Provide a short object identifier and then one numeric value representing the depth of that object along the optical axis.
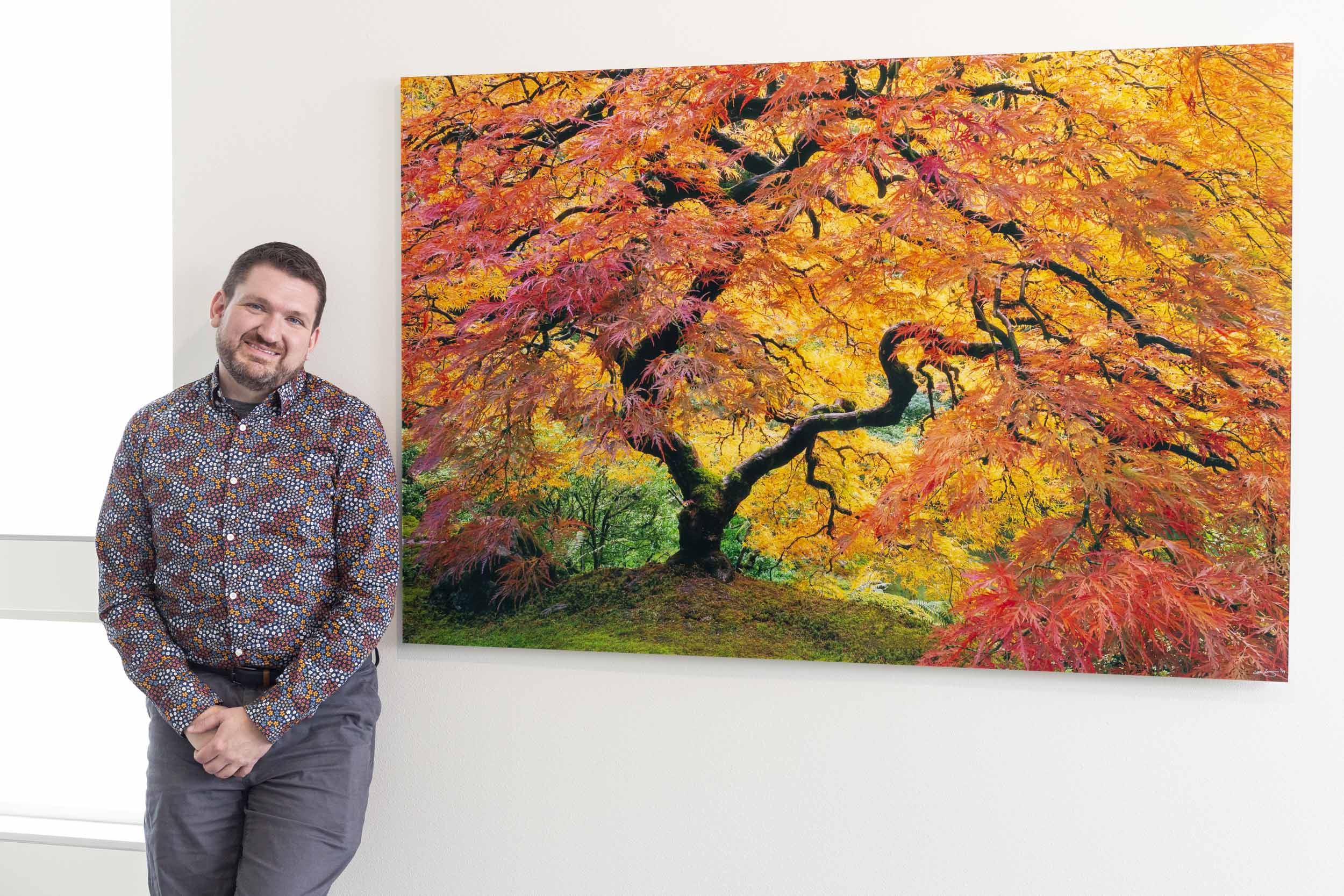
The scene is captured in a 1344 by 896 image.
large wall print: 1.53
